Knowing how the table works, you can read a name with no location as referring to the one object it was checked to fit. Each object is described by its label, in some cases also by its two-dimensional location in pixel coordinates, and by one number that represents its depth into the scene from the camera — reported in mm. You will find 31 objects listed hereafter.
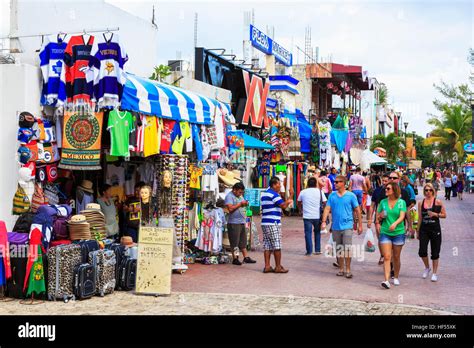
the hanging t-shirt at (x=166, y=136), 11641
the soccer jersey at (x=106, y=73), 10102
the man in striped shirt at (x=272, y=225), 11453
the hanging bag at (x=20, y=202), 9477
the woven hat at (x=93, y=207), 10183
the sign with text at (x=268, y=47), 25000
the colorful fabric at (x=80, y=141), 10109
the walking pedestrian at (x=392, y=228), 10086
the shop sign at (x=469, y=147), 36062
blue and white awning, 10578
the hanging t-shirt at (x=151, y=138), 11102
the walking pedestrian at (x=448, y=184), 36781
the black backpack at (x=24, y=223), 9227
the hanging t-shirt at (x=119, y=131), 10273
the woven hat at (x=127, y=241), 10492
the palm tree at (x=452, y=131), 56312
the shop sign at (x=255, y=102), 21781
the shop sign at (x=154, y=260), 9305
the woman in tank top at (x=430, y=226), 10734
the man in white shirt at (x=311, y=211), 13656
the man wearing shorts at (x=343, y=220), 11106
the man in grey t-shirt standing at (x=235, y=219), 12336
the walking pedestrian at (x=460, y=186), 37750
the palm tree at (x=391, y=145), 51781
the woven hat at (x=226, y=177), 13616
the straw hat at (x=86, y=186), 11203
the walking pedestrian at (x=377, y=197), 12312
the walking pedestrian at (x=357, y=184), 19422
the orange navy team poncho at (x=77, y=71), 10133
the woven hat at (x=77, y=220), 9414
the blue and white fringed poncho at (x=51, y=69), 9930
